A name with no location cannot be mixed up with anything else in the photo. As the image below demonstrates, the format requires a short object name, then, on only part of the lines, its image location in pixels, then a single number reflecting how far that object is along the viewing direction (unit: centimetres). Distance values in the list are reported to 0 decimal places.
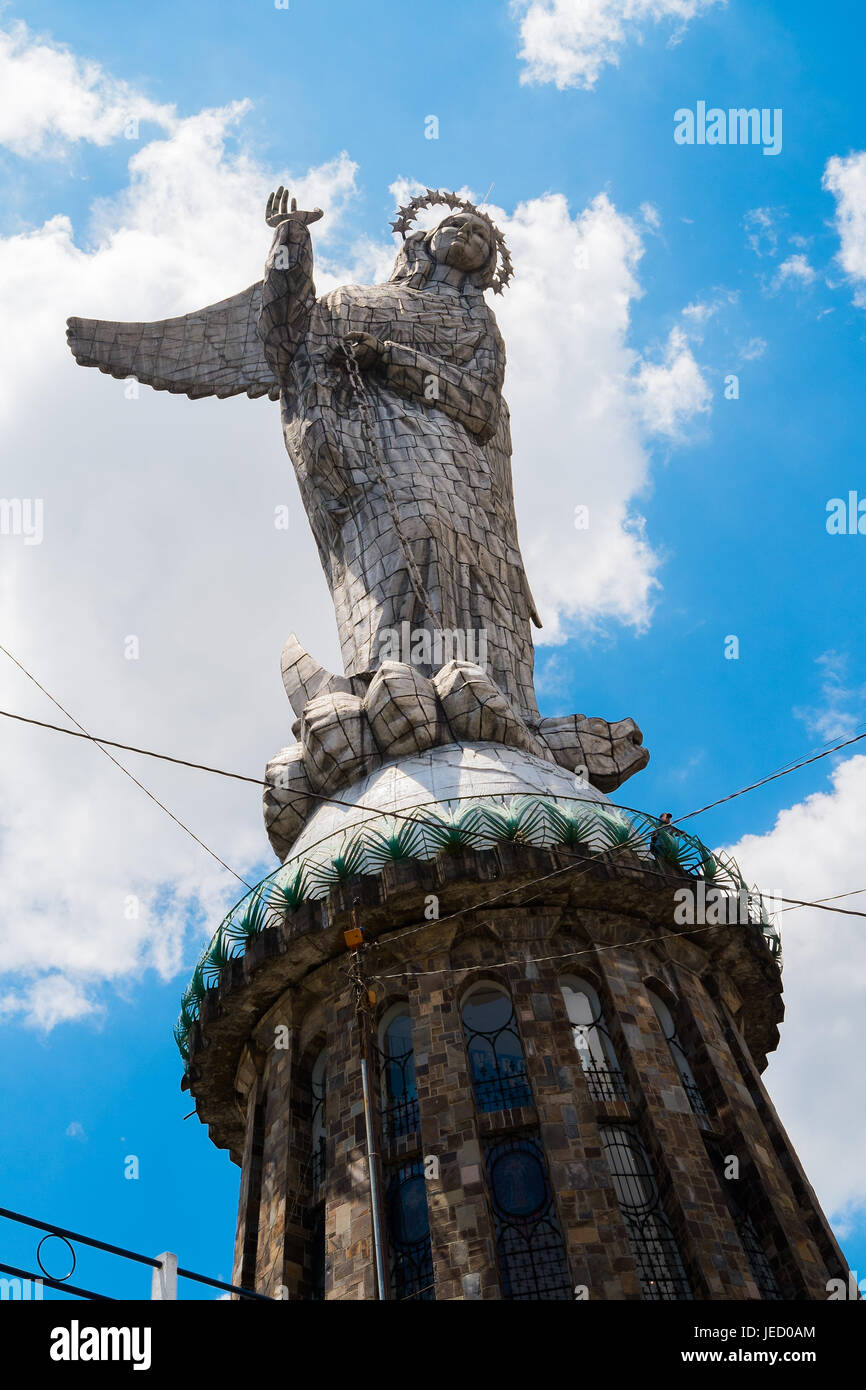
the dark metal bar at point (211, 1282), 1066
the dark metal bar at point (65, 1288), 976
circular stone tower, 1947
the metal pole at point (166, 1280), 1041
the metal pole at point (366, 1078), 1634
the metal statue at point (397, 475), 2692
